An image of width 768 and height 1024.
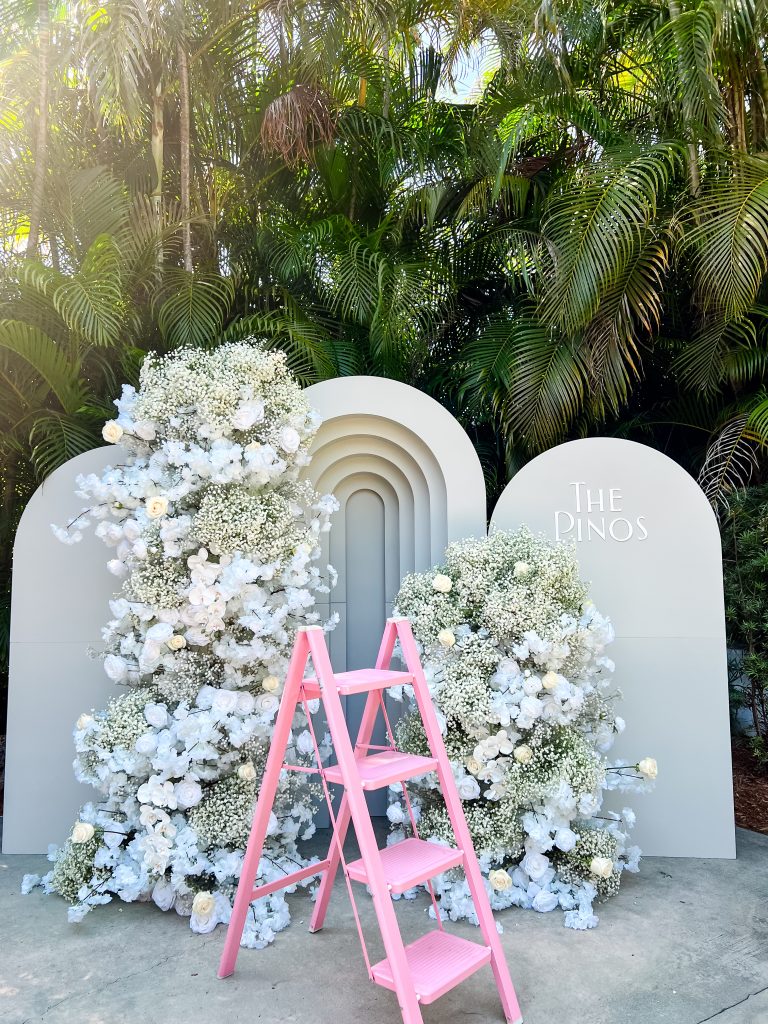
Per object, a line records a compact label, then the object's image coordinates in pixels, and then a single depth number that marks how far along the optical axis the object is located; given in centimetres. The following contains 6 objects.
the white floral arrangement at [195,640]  351
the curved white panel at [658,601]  417
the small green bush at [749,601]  505
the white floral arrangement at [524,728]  354
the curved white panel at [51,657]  426
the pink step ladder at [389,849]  239
